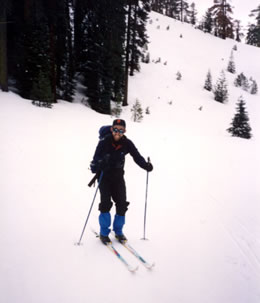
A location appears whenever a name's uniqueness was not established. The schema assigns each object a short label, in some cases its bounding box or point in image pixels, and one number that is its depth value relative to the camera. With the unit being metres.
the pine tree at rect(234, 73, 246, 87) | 28.85
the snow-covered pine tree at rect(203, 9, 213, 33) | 46.03
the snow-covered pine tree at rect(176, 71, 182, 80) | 26.64
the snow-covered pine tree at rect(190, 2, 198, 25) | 60.93
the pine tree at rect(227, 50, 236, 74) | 32.31
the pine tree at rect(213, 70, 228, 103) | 24.12
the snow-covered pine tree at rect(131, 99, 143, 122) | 15.94
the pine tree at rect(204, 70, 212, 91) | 26.17
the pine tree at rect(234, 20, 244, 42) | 50.75
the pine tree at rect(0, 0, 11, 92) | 10.16
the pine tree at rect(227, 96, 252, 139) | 15.30
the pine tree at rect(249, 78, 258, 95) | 27.41
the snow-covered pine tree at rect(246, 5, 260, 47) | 49.31
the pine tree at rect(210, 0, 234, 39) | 46.09
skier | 3.66
